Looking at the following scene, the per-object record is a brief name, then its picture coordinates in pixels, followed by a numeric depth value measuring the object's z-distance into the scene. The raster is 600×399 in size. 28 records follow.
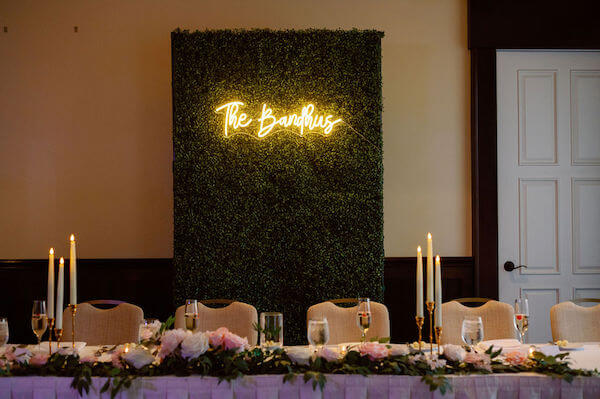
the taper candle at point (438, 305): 2.36
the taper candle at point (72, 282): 2.47
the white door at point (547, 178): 5.27
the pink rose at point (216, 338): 2.33
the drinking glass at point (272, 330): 2.51
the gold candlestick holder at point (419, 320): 2.41
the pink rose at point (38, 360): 2.33
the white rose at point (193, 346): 2.25
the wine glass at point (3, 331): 2.63
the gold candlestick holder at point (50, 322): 2.53
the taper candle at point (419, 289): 2.35
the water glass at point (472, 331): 2.47
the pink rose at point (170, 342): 2.27
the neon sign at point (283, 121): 4.70
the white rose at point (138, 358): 2.27
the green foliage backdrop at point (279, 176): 4.65
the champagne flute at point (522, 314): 2.94
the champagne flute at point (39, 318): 2.61
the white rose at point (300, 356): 2.33
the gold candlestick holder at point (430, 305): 2.43
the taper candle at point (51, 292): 2.46
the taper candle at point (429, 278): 2.38
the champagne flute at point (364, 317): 2.70
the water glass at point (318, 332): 2.46
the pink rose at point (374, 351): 2.33
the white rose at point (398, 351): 2.38
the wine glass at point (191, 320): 2.61
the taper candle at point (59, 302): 2.43
